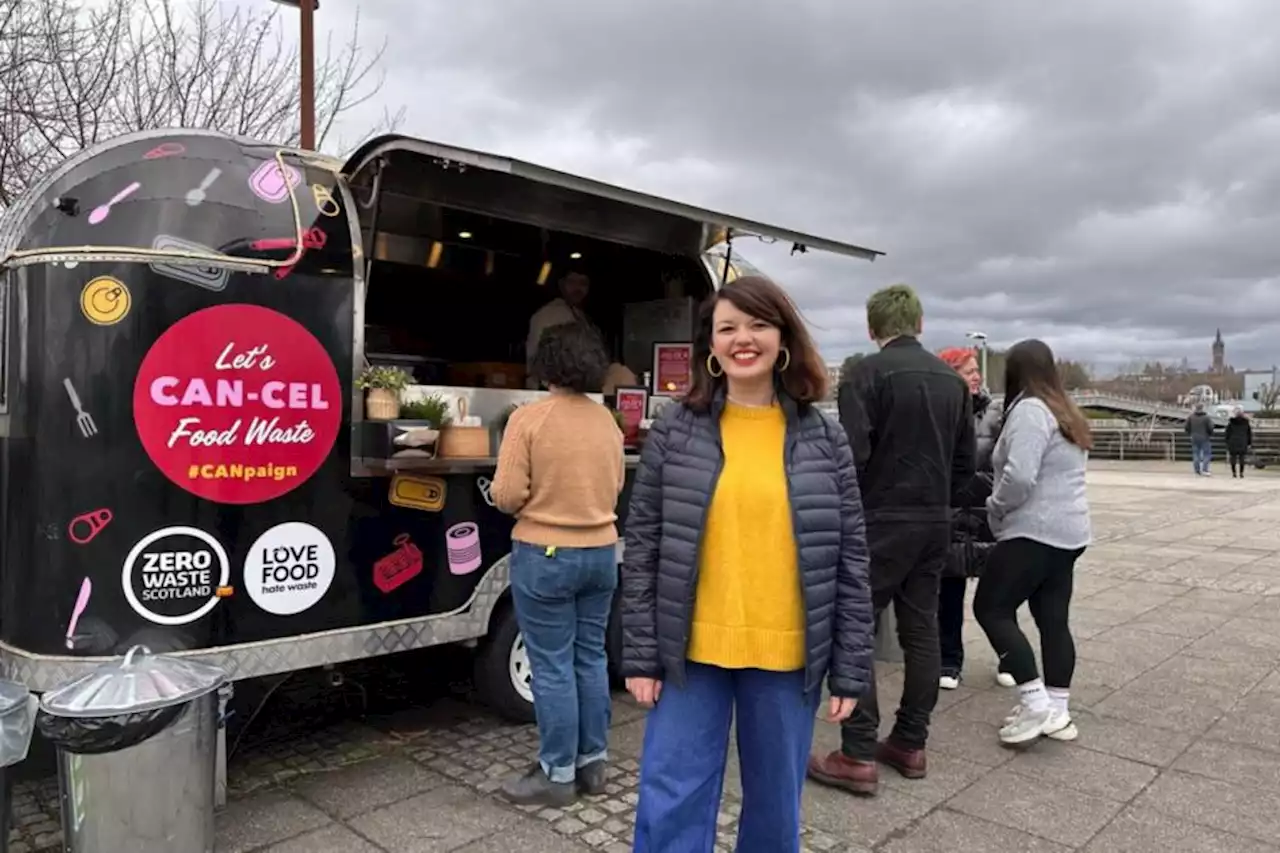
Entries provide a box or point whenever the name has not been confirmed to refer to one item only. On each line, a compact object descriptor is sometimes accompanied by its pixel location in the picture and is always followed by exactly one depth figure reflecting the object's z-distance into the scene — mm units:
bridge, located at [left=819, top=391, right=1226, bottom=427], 60875
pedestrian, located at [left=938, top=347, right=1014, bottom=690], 5160
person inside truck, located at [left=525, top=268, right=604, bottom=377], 6312
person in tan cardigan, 3699
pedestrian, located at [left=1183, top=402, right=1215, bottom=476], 22938
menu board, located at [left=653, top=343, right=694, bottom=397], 6480
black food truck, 3416
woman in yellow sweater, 2500
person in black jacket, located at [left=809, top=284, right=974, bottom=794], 3934
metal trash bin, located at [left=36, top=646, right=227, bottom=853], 2918
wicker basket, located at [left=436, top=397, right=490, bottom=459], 4191
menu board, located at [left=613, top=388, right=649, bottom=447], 5546
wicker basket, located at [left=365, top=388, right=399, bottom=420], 3939
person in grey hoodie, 4355
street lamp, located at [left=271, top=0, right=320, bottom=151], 8164
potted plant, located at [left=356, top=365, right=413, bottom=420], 3939
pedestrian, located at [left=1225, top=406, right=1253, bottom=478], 23047
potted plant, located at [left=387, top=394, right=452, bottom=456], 3889
